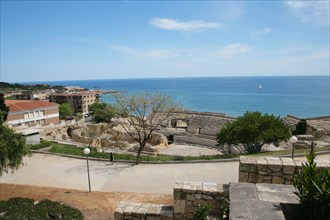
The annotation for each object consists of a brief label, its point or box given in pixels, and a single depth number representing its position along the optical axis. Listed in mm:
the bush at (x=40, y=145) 21558
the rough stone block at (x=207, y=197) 8328
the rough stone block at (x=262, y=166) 8734
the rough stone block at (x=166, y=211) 8770
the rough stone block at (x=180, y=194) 8477
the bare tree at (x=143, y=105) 20500
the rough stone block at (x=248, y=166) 8797
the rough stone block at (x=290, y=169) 8562
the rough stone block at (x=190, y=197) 8477
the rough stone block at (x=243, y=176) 8891
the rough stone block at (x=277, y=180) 8688
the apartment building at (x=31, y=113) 50438
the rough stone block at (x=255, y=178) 8812
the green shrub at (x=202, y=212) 7757
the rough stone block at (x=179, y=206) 8547
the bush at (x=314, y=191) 4918
